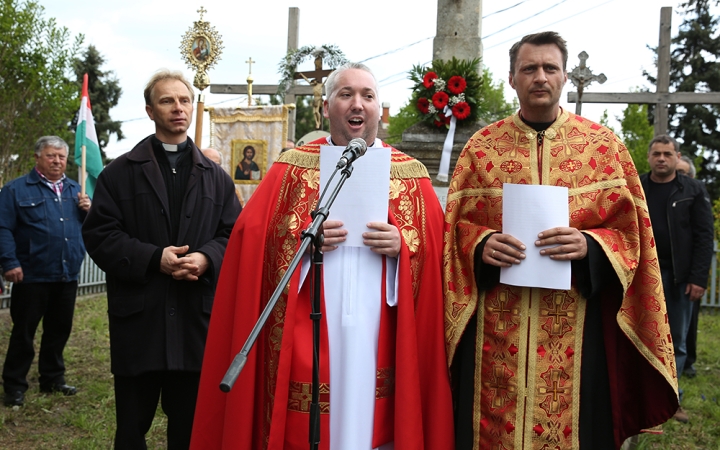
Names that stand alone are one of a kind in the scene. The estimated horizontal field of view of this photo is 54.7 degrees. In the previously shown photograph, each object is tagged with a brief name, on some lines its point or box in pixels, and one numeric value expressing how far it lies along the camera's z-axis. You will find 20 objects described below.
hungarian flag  6.27
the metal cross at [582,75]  8.52
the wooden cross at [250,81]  9.31
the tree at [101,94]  34.19
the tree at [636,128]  30.47
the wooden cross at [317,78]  9.32
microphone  2.50
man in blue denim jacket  6.19
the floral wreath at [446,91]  7.53
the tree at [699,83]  30.31
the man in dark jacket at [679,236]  6.12
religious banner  9.07
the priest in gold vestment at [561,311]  2.93
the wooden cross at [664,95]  13.53
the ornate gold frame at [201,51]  8.41
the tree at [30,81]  11.47
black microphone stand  2.34
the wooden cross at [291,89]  11.78
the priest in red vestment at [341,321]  3.00
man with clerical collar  3.60
